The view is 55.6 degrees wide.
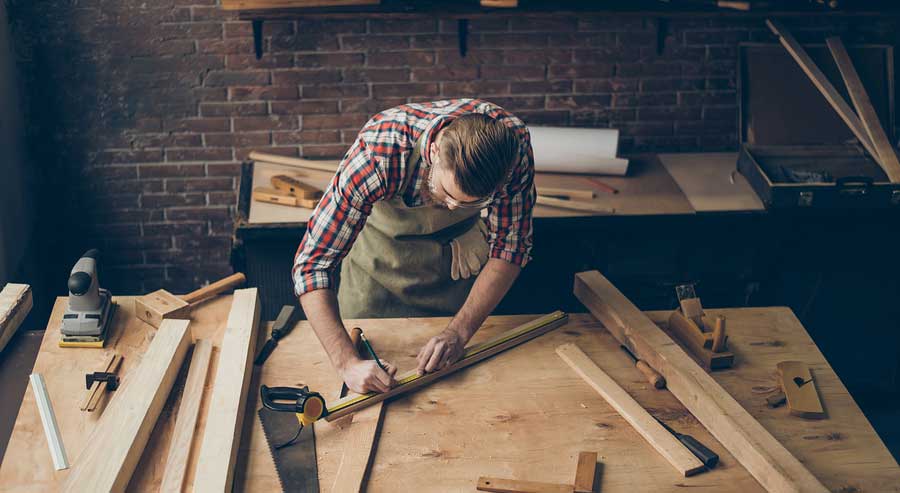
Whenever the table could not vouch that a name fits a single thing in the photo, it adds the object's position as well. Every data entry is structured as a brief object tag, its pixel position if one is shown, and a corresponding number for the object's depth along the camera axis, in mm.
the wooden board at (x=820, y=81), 3619
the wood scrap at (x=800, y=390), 2047
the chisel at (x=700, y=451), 1903
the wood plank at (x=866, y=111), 3479
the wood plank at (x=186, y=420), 1813
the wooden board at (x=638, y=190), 3426
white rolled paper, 3682
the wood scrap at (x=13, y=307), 2268
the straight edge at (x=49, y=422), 1841
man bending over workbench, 1965
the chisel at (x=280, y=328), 2248
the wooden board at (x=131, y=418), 1751
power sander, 2227
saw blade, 1831
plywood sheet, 3471
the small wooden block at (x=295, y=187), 3393
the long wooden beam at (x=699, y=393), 1823
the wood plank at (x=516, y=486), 1801
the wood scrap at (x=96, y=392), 2006
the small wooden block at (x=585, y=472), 1798
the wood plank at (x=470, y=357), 2035
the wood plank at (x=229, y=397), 1789
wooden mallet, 2336
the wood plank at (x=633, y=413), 1897
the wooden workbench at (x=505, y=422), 1861
